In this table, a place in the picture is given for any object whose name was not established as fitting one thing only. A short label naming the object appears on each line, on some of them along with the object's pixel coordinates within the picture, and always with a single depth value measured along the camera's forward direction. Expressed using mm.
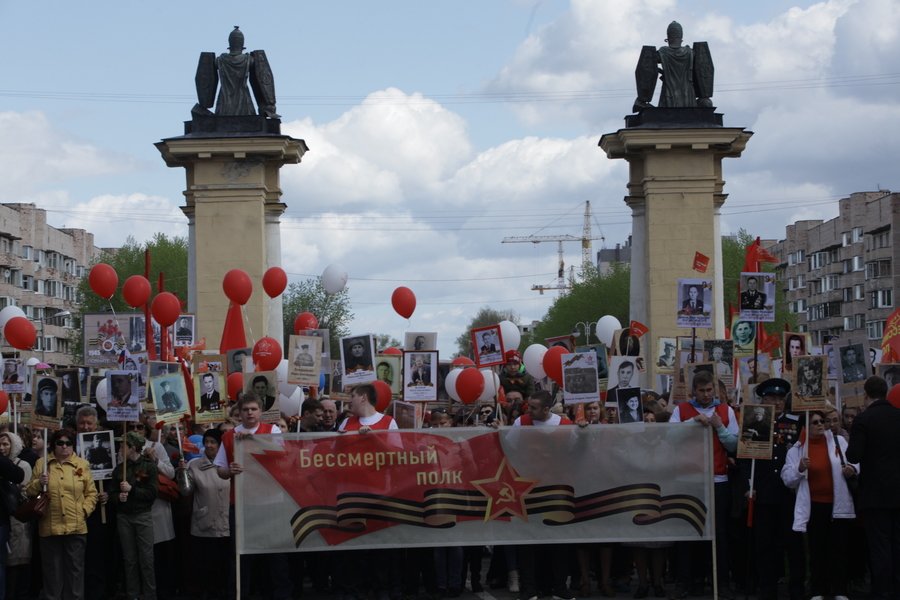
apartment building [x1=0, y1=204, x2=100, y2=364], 97250
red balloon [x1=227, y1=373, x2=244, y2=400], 18453
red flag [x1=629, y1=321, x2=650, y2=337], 23109
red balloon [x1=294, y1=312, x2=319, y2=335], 22531
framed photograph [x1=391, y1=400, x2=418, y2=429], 14727
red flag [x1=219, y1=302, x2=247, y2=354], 24833
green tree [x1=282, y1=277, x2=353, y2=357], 76438
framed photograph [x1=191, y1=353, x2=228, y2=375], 17531
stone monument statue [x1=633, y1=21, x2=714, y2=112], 31422
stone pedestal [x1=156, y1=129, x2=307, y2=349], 31016
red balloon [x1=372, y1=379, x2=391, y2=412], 16612
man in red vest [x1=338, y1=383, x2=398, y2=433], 13859
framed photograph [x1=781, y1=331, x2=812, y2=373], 17828
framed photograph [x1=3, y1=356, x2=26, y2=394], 18375
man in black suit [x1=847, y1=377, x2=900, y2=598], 13406
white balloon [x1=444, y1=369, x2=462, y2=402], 20498
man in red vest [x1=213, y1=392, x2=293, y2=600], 13695
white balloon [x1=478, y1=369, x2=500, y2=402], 20562
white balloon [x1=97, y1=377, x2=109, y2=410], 17578
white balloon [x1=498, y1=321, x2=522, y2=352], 23219
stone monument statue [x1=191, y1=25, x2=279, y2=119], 31641
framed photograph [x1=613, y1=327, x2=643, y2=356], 22375
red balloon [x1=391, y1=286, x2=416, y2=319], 21297
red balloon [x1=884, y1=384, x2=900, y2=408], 14219
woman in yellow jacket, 13891
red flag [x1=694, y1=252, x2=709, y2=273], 20297
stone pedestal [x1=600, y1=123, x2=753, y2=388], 30719
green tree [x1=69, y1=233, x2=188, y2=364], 72625
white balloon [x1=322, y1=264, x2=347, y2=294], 25969
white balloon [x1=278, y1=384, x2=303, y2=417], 20422
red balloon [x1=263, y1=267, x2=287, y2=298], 24266
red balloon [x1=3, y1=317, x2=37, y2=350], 19375
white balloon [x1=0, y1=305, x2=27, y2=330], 21042
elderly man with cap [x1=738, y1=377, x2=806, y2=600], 13945
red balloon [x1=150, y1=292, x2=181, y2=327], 20406
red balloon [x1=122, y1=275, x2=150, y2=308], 20000
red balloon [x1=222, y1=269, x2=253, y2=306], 22500
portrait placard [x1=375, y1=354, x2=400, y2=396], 18609
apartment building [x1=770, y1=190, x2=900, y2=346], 101562
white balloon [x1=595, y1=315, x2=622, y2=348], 27611
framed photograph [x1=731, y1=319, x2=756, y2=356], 21984
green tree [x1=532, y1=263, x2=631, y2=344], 77625
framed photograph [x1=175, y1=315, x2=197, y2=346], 24578
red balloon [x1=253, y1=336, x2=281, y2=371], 20125
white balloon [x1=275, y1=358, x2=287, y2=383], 21338
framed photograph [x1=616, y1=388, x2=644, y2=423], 15812
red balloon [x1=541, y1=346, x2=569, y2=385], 19844
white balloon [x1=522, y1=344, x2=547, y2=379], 23531
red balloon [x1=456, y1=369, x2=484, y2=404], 17953
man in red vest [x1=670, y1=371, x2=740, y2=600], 14014
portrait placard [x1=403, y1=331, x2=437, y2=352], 18812
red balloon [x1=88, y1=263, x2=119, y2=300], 20775
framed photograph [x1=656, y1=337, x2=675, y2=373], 23531
